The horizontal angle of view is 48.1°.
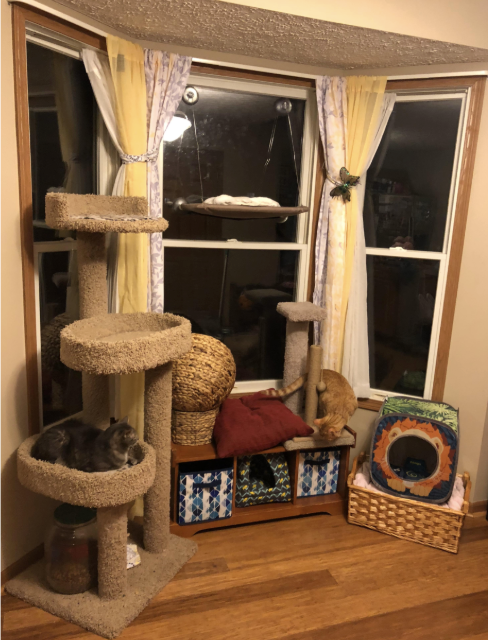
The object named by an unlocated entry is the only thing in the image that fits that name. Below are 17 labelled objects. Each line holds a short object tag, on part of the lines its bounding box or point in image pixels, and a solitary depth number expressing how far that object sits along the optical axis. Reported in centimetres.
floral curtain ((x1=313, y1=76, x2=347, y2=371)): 262
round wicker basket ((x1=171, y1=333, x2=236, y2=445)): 234
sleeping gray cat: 187
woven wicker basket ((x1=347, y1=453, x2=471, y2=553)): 238
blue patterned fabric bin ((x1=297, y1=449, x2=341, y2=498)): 260
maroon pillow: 238
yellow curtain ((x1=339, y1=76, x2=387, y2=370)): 259
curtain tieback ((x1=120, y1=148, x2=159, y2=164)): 233
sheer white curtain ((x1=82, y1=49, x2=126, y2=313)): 221
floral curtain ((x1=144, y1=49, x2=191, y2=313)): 235
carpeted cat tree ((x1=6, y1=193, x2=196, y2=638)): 179
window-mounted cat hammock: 240
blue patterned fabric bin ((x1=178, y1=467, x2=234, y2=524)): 240
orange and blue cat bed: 239
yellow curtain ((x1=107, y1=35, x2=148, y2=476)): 225
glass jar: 198
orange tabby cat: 246
